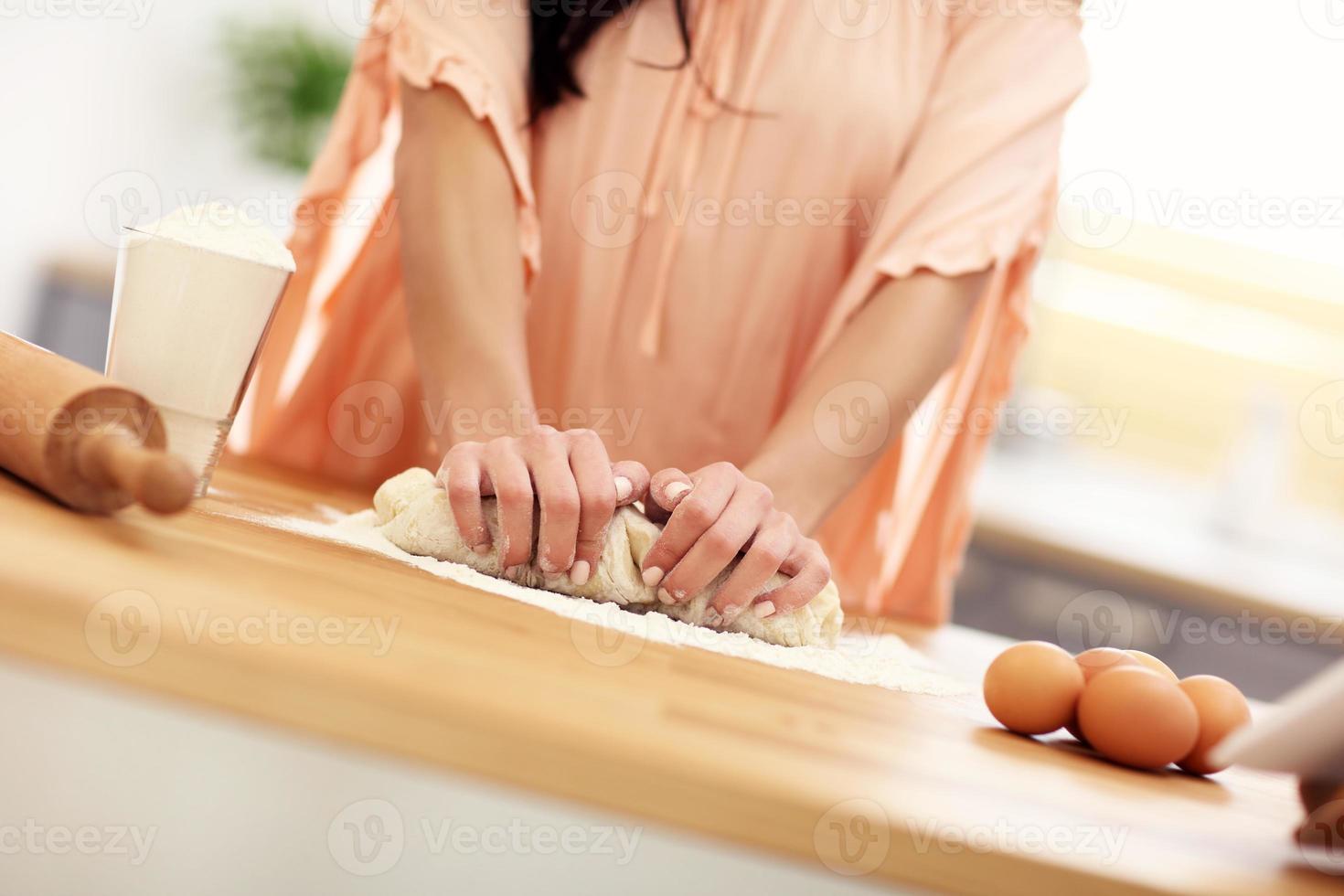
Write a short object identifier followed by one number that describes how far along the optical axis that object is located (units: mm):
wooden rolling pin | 449
